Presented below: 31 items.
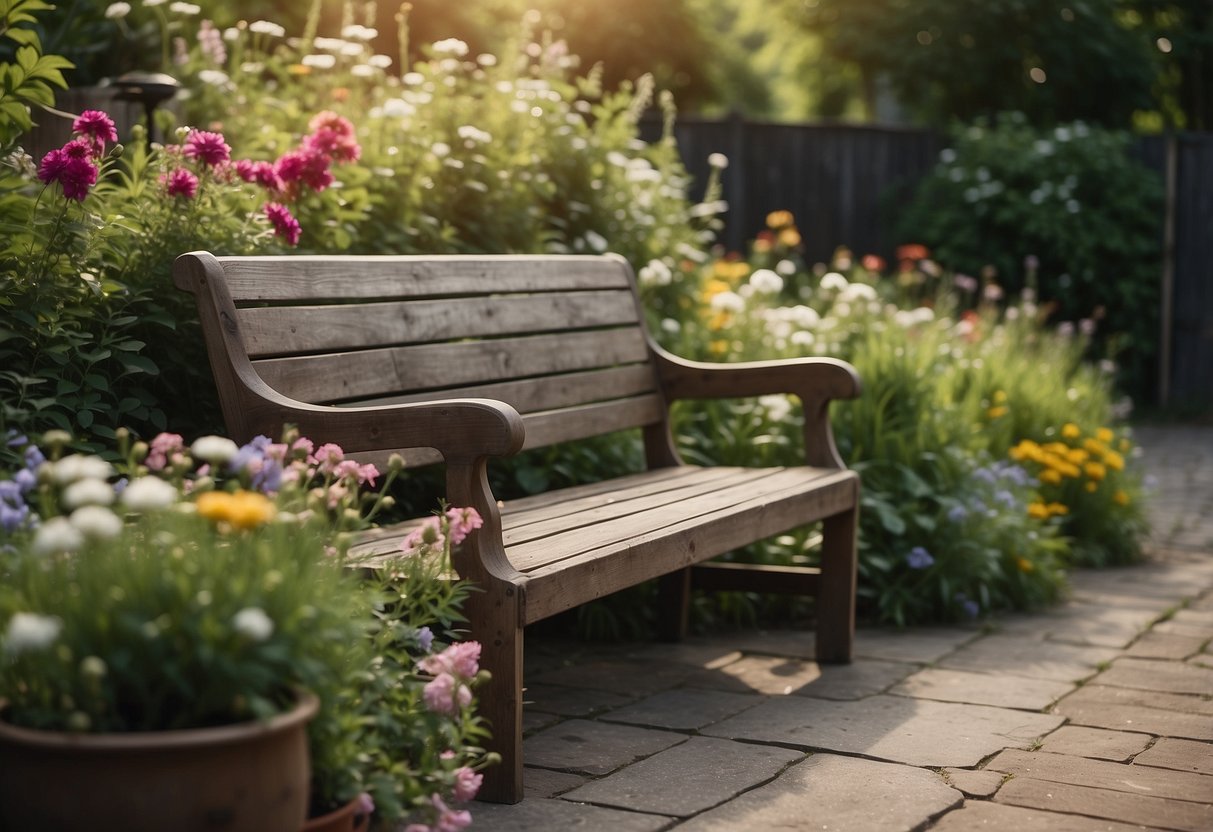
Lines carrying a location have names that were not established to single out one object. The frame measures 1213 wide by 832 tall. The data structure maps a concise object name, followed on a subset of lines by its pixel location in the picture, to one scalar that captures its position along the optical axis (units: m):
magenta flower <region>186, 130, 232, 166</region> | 3.12
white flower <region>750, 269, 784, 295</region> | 5.31
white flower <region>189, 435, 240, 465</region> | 1.93
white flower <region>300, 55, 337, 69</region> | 4.38
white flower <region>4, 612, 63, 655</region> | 1.64
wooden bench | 2.62
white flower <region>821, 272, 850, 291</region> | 5.62
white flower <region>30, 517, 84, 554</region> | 1.72
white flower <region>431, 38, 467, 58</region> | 4.69
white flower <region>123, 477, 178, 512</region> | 1.78
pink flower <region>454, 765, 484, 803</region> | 2.34
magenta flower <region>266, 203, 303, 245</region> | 3.29
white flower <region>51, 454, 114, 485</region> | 1.86
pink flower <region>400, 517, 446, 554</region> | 2.31
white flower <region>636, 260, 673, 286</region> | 5.08
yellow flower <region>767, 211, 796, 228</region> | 6.55
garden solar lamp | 4.12
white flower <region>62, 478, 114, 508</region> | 1.78
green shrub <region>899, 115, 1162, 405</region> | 10.22
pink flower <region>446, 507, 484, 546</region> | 2.39
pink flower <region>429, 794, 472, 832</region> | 2.26
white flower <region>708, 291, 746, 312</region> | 5.13
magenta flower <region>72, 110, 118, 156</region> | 2.96
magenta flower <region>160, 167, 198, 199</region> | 3.10
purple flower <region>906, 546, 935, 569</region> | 4.44
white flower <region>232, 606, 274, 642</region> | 1.68
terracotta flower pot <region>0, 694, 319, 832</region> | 1.71
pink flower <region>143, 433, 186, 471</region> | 2.15
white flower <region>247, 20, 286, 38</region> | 4.40
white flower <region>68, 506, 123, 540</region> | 1.74
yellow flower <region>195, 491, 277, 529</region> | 1.80
